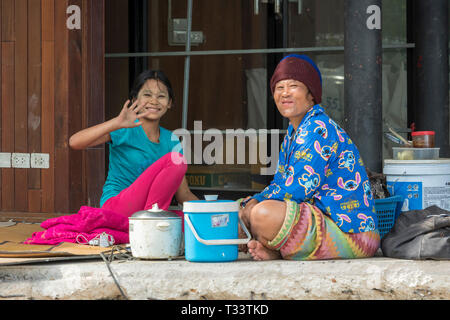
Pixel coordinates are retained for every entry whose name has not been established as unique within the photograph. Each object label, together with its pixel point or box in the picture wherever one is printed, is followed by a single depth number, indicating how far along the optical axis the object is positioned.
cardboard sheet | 6.93
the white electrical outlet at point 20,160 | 11.01
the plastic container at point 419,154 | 7.76
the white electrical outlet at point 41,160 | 10.90
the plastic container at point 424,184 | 7.41
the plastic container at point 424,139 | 7.82
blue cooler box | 6.48
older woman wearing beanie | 6.47
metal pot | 6.70
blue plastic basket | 7.35
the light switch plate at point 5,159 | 11.12
